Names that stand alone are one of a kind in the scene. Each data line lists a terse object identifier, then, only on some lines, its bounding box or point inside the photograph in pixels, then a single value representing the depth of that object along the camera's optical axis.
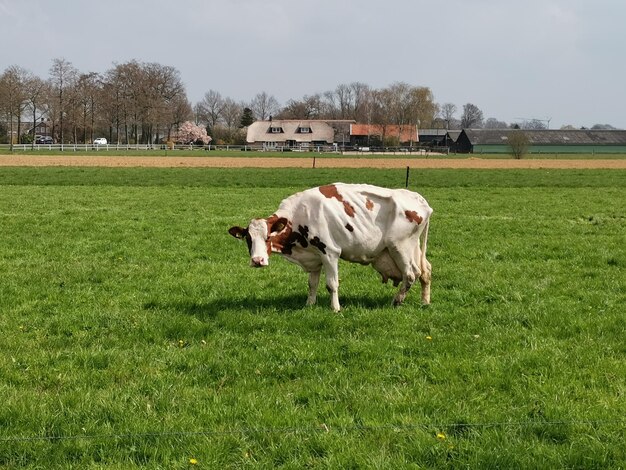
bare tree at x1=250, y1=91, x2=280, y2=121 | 170.62
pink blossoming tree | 141.50
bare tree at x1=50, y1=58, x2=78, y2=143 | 98.74
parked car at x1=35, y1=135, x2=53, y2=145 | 123.76
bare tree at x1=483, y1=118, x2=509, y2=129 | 190.86
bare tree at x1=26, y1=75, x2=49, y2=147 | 87.25
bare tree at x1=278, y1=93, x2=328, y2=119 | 171.75
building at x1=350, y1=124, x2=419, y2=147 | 138.38
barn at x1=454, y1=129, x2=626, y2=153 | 132.50
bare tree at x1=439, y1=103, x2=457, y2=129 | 188.88
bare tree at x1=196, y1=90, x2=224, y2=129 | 159.75
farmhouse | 148.50
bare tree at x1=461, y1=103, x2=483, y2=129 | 191.12
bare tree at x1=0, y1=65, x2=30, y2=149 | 82.62
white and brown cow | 8.51
